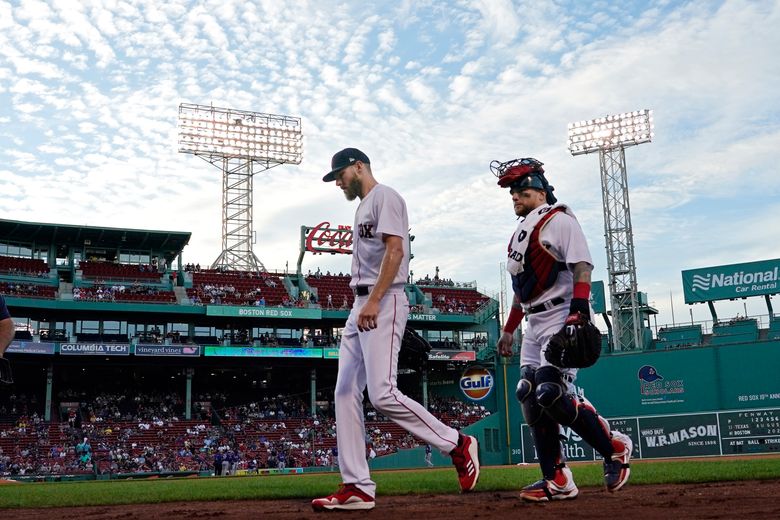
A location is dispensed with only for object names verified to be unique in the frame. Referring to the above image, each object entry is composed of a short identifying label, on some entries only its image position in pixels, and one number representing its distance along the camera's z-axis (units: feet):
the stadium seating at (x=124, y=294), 126.62
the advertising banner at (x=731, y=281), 132.46
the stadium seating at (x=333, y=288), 147.02
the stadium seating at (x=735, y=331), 127.54
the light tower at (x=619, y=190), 131.03
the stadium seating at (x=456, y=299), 156.25
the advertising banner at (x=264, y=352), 126.93
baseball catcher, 17.06
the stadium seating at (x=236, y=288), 135.54
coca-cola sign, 153.28
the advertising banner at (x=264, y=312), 130.62
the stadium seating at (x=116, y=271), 135.23
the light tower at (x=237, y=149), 157.48
